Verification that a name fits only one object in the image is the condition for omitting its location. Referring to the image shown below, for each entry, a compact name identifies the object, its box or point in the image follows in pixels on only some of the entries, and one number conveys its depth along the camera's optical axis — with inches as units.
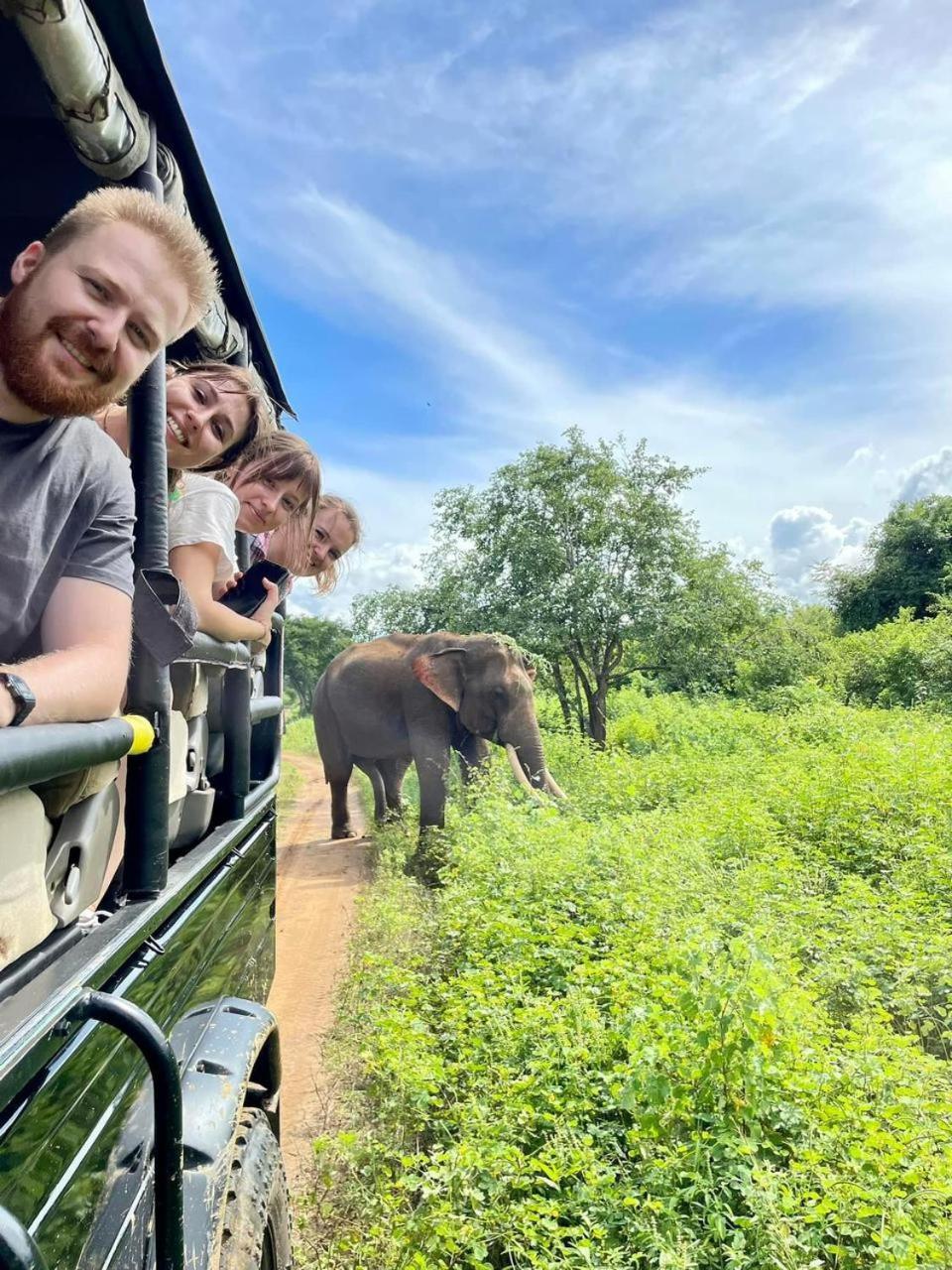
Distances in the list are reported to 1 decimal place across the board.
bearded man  59.8
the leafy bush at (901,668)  560.7
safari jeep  44.1
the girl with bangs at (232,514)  88.7
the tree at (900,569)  1067.9
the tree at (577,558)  563.5
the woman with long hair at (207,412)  94.0
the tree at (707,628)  564.1
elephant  386.0
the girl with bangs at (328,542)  148.3
